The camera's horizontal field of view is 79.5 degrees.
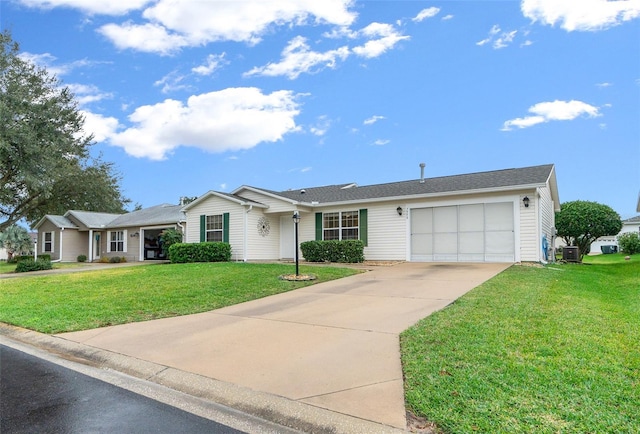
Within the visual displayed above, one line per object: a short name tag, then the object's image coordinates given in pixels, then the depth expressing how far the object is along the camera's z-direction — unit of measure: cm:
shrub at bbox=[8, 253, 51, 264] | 1863
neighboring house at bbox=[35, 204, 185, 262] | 2497
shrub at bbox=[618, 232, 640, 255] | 2823
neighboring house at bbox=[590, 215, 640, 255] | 3725
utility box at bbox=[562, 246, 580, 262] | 1722
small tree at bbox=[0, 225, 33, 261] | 2247
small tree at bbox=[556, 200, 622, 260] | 2047
